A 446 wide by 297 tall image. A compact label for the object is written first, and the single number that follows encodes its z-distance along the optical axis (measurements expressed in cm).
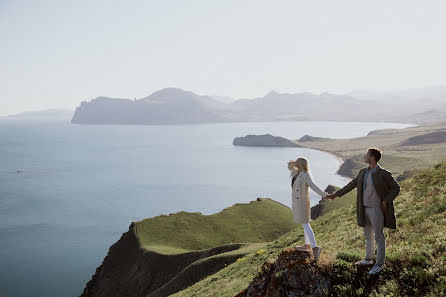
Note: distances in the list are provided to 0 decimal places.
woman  1213
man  1013
